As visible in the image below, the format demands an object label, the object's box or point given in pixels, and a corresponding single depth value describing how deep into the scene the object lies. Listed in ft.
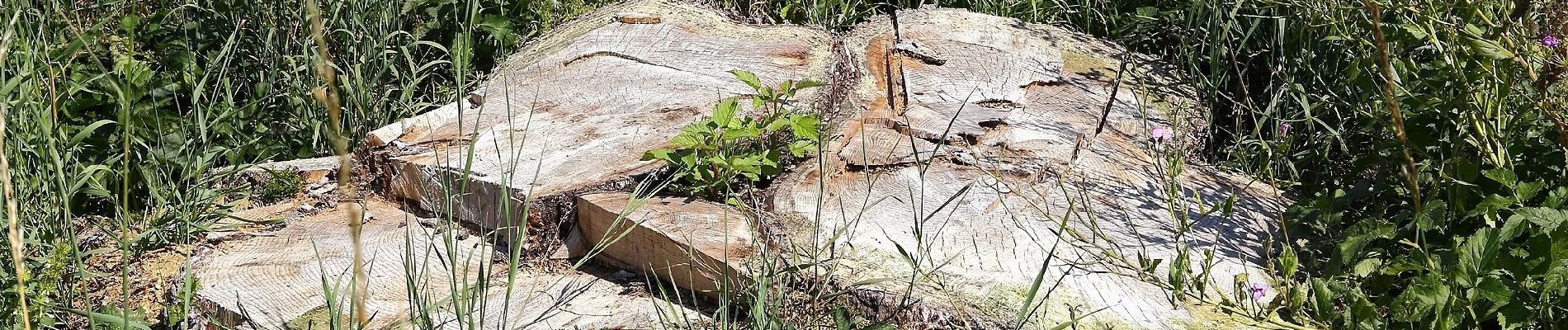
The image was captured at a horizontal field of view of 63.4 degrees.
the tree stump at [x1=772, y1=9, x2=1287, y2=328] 7.25
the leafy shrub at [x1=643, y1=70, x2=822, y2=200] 8.24
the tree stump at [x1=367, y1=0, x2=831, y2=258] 8.79
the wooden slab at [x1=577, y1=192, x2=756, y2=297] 7.48
